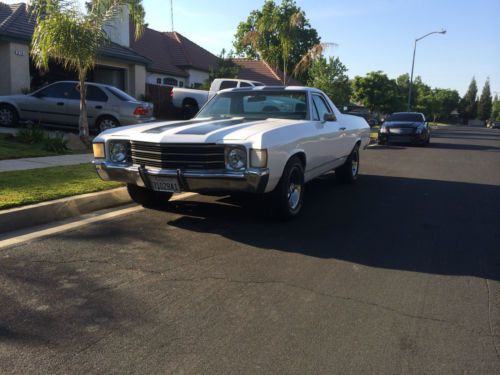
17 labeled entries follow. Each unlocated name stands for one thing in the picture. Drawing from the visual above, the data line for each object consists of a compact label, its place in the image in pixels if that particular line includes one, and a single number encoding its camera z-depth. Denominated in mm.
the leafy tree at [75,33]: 10617
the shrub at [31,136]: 10641
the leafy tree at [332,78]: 32750
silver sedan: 12938
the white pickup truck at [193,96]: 19781
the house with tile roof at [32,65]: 16078
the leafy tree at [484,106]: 139988
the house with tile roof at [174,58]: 28172
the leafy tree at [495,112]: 138000
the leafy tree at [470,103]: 128250
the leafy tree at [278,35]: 26141
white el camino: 5117
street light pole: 37322
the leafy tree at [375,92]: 51312
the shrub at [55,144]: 10344
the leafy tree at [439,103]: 88938
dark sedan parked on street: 19469
